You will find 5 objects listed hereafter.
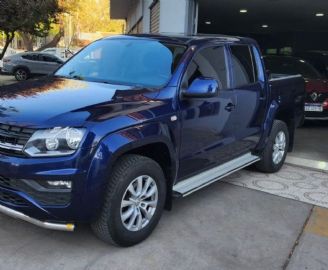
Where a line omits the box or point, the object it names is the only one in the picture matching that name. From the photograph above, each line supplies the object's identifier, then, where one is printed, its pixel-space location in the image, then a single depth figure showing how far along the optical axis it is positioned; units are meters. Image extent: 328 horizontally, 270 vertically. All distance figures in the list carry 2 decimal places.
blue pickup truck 3.45
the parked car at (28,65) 23.09
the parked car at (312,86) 10.08
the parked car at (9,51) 37.89
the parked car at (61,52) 30.49
